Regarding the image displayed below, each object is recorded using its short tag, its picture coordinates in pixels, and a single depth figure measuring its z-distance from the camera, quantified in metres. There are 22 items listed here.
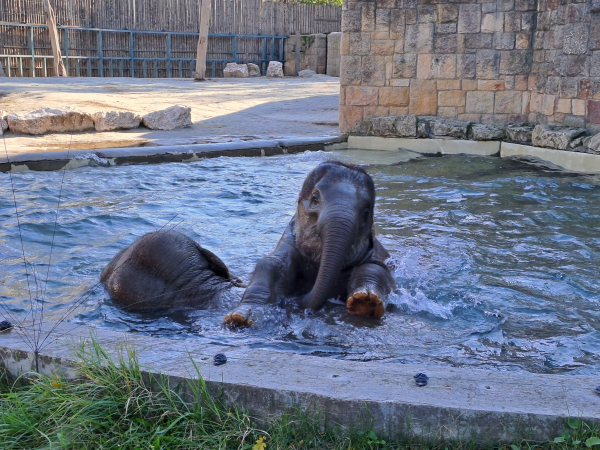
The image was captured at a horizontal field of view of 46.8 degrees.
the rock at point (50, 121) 12.42
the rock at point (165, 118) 13.95
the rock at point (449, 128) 12.09
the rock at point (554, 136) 10.45
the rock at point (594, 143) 10.08
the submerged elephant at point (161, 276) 4.52
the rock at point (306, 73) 28.22
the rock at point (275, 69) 28.55
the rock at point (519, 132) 11.56
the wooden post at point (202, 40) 23.89
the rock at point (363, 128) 12.98
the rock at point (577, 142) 10.39
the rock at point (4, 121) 12.33
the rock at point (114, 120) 13.38
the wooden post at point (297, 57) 29.94
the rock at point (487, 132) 11.92
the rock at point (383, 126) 12.68
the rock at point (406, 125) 12.48
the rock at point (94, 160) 10.05
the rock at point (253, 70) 29.25
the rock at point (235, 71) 28.06
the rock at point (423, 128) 12.38
